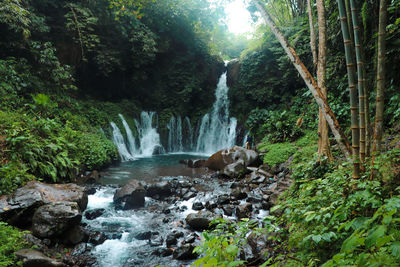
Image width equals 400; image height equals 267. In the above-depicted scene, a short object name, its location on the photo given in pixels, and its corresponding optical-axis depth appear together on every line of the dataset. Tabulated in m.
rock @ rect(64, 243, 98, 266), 3.65
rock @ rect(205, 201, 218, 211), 5.70
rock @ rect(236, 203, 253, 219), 5.19
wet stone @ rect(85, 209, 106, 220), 5.26
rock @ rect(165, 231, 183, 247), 4.24
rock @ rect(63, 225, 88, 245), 4.09
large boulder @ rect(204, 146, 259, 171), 9.52
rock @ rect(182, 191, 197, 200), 6.64
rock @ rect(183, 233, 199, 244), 4.22
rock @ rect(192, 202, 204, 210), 5.85
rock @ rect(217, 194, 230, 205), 6.00
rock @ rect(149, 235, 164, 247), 4.32
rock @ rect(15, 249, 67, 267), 3.01
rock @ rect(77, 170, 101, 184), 7.81
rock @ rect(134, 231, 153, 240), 4.52
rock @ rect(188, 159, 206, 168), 11.01
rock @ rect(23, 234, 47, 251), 3.58
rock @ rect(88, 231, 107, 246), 4.27
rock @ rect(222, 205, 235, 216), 5.36
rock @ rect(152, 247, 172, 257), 3.96
